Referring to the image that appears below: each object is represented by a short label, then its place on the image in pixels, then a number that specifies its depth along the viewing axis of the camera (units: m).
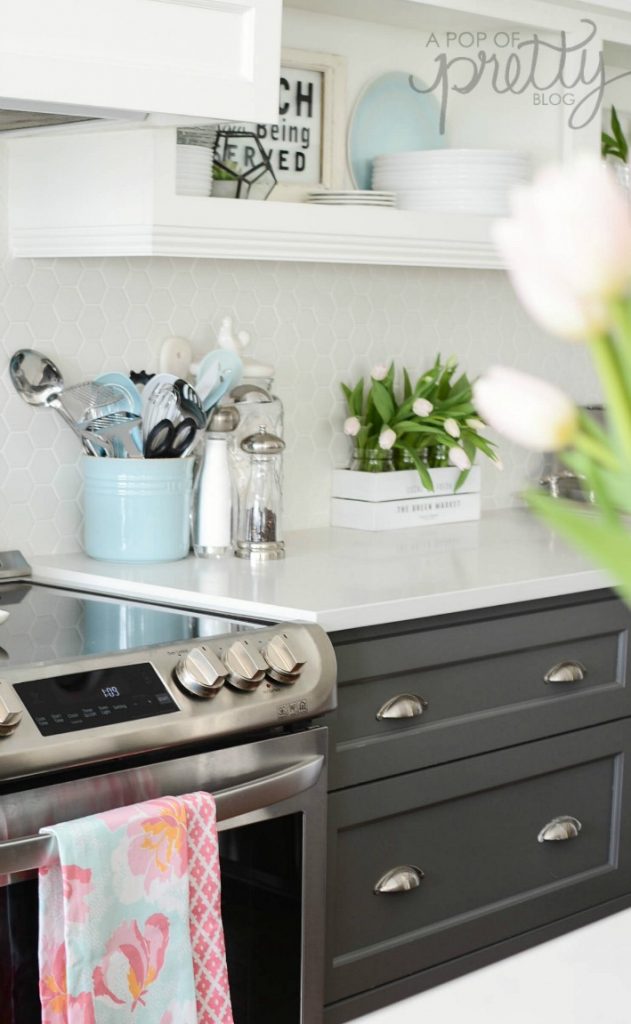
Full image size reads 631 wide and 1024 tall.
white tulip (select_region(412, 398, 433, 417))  2.86
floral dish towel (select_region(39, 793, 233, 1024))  1.57
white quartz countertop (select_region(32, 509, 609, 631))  2.13
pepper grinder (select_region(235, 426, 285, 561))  2.47
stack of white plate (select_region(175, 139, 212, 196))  2.34
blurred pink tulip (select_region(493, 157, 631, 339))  0.39
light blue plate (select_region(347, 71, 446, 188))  2.90
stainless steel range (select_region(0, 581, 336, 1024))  1.62
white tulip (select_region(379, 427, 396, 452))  2.83
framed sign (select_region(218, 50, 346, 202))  2.71
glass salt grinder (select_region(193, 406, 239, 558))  2.46
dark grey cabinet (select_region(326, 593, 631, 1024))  2.17
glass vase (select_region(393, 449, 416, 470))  2.94
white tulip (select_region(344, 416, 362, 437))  2.89
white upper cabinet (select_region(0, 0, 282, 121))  1.87
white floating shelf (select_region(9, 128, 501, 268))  2.21
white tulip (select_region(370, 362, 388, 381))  2.92
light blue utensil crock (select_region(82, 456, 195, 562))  2.35
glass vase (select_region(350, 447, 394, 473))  2.91
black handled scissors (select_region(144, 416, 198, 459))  2.37
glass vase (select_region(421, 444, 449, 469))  2.99
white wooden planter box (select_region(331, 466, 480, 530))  2.88
